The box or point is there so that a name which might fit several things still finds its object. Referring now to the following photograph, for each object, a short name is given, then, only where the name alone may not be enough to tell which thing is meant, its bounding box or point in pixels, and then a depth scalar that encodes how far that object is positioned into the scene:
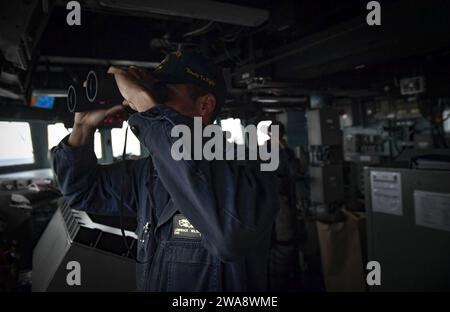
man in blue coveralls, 0.78
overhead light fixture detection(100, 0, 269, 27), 1.29
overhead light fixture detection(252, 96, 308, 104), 3.59
